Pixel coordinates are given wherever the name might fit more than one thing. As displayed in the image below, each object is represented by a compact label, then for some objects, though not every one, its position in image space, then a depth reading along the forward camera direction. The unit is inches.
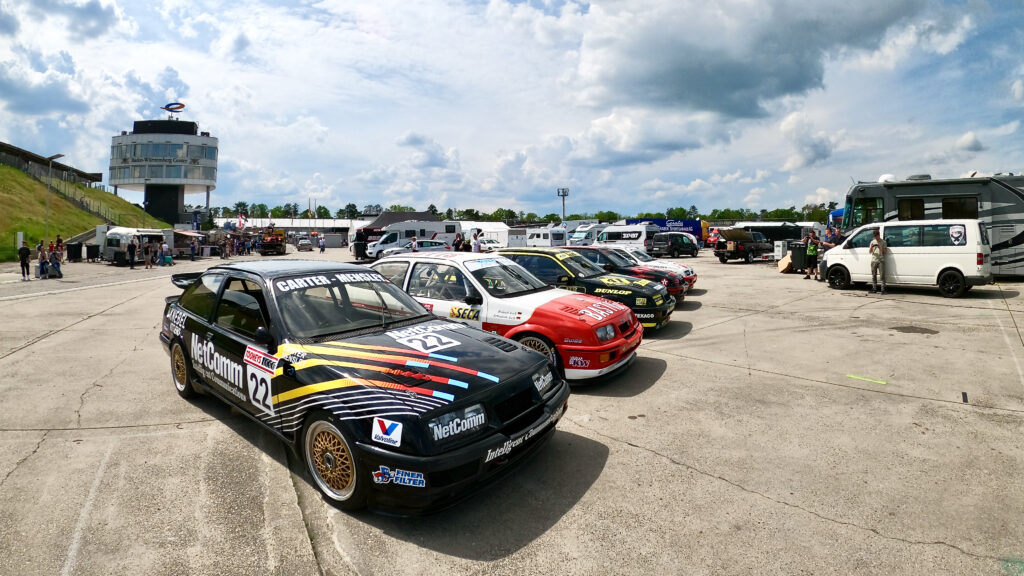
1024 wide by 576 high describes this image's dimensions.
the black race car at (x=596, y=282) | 343.0
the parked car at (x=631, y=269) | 453.1
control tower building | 3602.4
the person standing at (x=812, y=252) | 733.3
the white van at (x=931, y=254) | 481.1
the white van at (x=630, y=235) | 1300.4
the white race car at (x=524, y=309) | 227.9
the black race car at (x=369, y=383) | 123.4
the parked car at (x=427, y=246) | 1163.9
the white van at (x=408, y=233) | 1398.9
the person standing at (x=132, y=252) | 1088.8
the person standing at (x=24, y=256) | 764.0
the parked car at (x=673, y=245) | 1262.3
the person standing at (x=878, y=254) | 519.5
